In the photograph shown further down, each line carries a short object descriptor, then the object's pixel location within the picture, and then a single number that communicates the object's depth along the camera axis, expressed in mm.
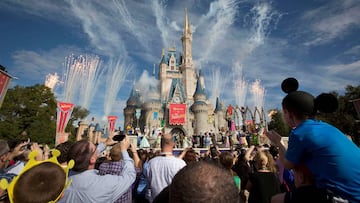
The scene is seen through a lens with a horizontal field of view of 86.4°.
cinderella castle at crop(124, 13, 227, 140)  44062
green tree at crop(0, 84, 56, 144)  24281
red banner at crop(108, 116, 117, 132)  17781
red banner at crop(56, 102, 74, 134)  11162
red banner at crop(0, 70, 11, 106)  5982
